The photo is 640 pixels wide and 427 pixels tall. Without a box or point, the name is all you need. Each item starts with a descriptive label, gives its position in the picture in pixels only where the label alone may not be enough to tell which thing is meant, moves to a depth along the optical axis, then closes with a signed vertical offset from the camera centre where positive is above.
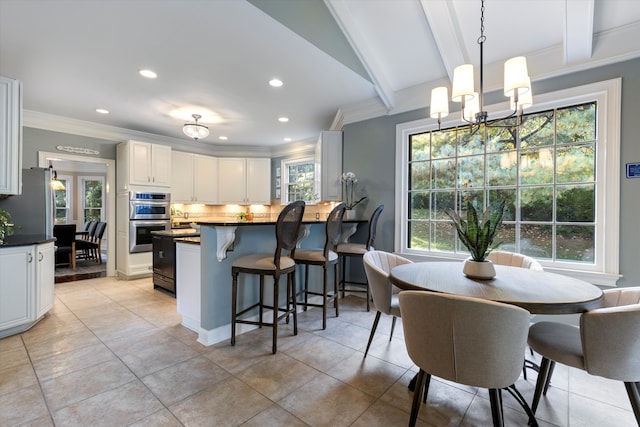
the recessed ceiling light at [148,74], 3.05 +1.50
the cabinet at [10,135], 2.64 +0.72
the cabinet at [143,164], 4.81 +0.83
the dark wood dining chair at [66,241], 5.71 -0.61
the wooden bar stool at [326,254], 2.84 -0.44
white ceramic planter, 1.78 -0.37
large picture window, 2.61 +0.33
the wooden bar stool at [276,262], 2.35 -0.44
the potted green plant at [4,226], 2.60 -0.14
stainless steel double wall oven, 4.87 -0.10
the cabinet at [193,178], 5.69 +0.69
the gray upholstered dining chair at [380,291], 2.04 -0.59
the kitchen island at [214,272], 2.50 -0.56
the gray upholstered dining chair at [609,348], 1.21 -0.62
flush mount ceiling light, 4.00 +1.15
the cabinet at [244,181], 6.40 +0.69
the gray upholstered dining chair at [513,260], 2.28 -0.42
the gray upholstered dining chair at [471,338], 1.19 -0.56
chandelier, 1.79 +0.82
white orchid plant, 4.14 +0.35
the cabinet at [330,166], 4.43 +0.71
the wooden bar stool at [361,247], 3.43 -0.45
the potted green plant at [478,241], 1.79 -0.19
